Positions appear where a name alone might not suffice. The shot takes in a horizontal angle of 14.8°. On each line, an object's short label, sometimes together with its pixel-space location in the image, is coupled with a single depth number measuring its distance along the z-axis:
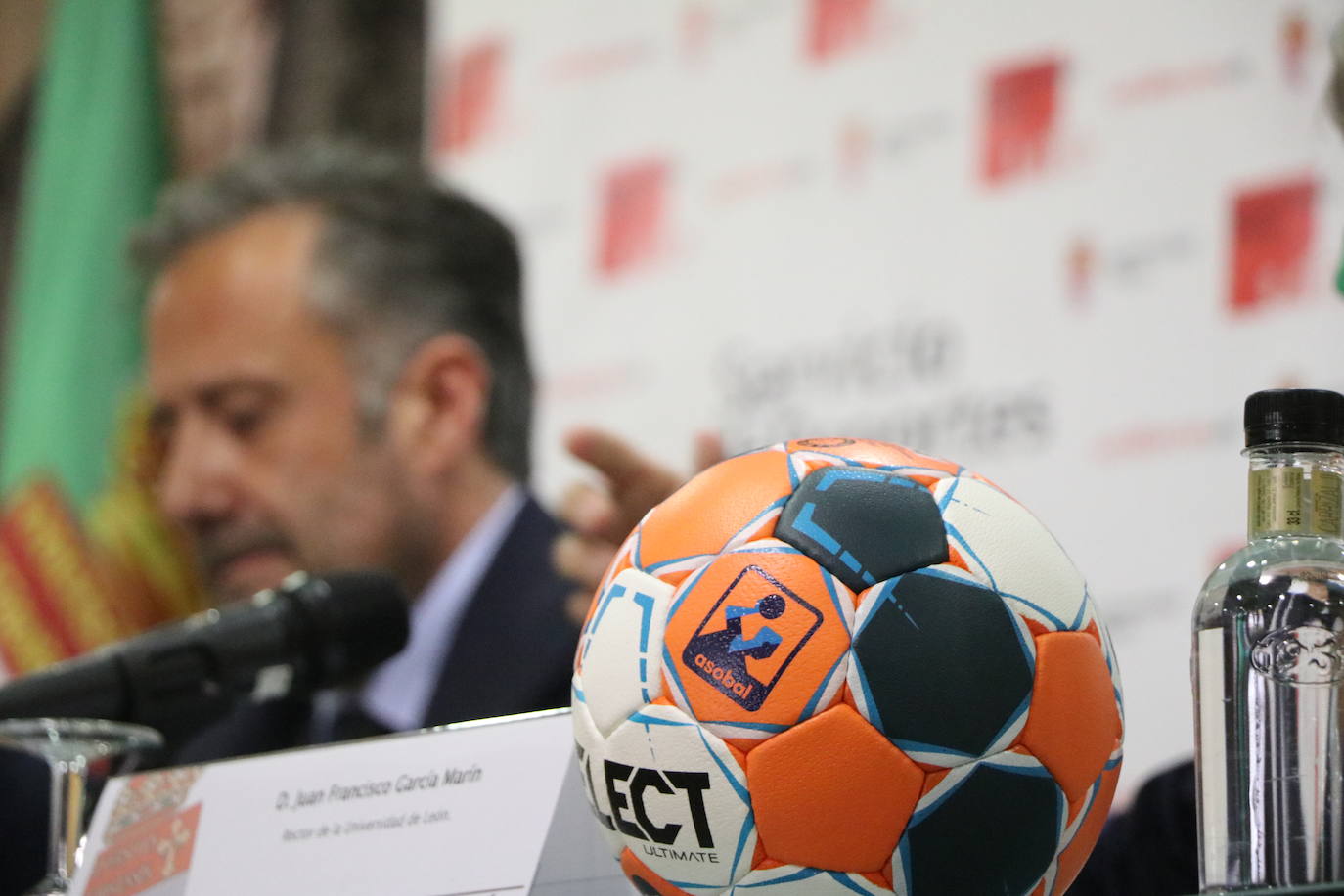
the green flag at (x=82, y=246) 5.63
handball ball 1.65
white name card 1.77
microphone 1.98
